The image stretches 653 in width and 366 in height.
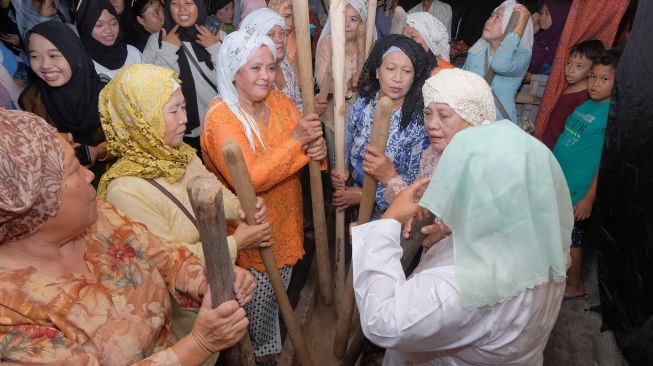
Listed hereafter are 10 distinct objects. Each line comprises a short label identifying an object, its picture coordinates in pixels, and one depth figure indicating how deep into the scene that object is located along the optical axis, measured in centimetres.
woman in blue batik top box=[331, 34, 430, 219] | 266
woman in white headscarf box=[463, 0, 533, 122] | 356
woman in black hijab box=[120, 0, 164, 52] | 407
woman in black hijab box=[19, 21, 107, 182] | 287
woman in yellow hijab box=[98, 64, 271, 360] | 193
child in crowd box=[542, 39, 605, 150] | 362
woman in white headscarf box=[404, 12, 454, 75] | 341
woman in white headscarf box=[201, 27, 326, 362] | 238
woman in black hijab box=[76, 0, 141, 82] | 337
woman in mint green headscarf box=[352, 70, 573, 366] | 129
